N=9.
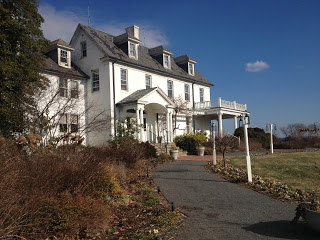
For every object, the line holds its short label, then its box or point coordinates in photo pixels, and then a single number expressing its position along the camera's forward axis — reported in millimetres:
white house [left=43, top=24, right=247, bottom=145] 21250
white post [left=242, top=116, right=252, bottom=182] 10312
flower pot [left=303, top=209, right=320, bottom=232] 5066
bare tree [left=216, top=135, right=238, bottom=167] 14305
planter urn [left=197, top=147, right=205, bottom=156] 22000
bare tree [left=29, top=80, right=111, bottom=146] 13227
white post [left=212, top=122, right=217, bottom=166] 14703
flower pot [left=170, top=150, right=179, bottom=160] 19172
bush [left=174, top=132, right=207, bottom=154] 23000
